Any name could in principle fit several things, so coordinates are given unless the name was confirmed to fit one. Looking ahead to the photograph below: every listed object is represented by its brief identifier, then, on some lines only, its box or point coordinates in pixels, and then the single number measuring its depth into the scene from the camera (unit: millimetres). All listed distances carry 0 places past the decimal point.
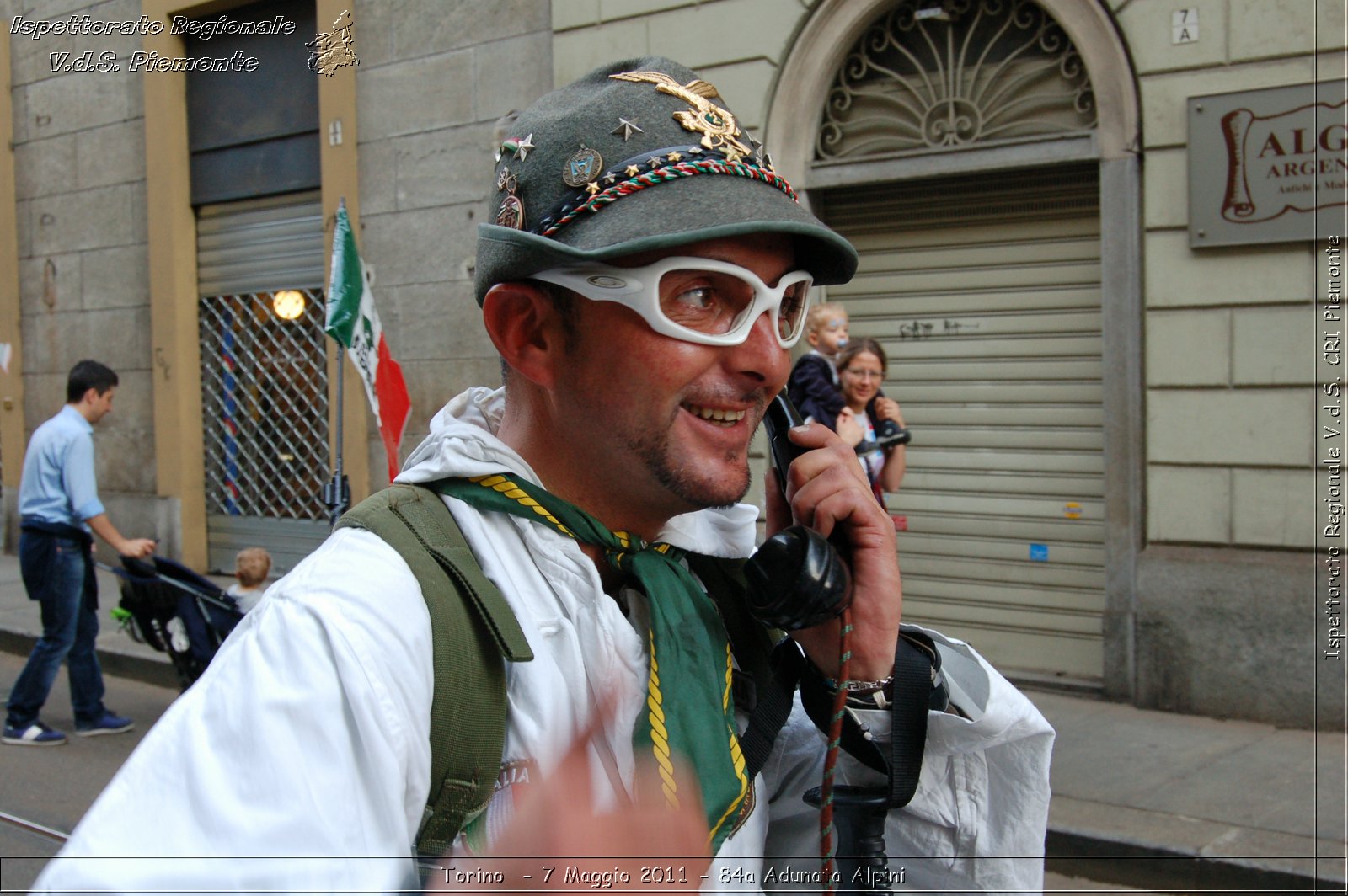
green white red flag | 5512
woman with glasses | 6366
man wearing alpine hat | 1024
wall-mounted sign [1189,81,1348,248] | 6164
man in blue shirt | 6551
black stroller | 6207
